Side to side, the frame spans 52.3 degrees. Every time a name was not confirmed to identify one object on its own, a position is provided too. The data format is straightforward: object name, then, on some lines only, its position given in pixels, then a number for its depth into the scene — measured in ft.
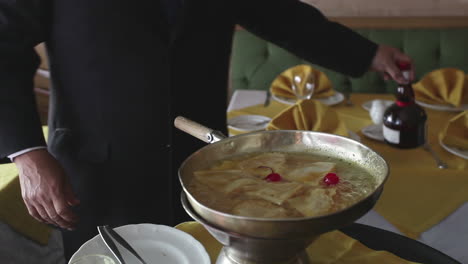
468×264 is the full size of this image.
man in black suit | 3.54
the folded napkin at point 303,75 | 6.14
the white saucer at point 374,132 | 4.66
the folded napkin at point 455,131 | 4.41
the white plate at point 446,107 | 5.43
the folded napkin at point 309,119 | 4.62
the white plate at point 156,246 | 2.21
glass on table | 5.80
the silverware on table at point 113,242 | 2.16
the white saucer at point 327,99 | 5.91
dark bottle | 4.28
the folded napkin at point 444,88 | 5.62
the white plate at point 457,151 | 4.17
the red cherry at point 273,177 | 2.21
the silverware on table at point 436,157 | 4.06
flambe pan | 1.69
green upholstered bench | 8.21
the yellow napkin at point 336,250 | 2.51
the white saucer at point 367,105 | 5.63
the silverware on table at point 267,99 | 6.01
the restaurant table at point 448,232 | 3.14
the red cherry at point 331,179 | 2.17
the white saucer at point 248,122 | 5.05
